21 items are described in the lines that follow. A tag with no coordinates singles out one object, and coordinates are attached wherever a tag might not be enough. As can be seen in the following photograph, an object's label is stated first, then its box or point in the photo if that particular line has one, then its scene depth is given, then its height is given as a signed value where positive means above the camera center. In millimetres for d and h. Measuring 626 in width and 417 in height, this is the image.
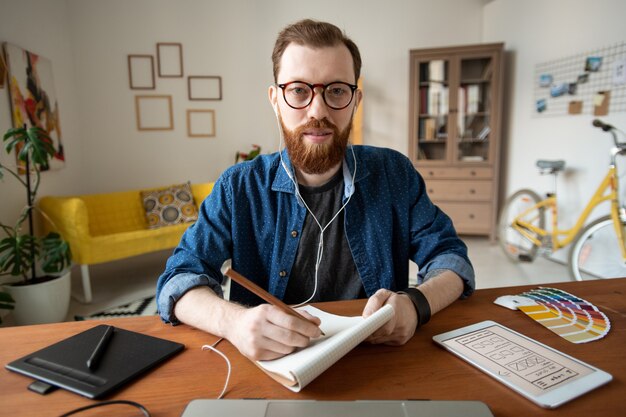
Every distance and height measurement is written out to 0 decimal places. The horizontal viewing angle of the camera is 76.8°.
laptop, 531 -351
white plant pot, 2459 -927
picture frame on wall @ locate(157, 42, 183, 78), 4316 +1014
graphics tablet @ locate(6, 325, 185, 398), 621 -355
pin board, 2953 +516
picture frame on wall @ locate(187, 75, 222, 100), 4441 +729
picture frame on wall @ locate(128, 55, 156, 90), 4266 +872
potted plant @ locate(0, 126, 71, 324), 2398 -682
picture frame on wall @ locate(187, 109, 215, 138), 4492 +328
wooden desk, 573 -363
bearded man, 1073 -181
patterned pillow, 3752 -514
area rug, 2697 -1099
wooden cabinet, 4270 +209
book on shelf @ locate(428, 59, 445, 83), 4336 +853
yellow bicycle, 2758 -700
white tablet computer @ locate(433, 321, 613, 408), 580 -352
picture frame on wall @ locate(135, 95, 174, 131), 4344 +447
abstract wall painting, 2973 +492
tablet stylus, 665 -346
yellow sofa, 2961 -620
